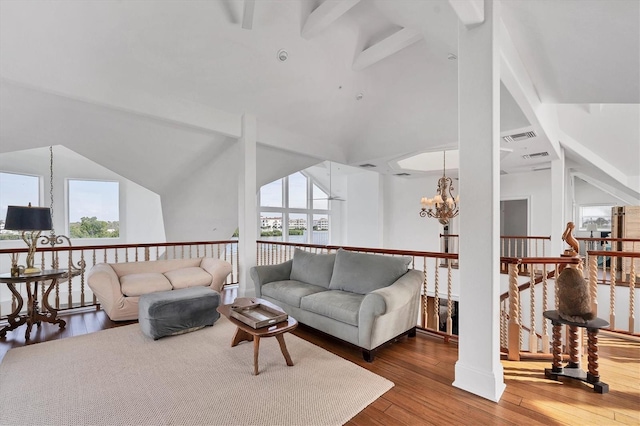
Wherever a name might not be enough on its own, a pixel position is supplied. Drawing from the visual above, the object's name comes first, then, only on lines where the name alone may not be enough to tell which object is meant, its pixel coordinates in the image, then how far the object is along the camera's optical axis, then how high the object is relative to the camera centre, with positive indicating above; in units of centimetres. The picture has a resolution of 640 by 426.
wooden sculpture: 224 -68
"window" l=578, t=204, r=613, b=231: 888 -24
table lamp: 304 -8
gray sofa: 260 -91
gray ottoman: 301 -107
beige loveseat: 353 -91
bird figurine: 247 -27
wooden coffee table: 232 -96
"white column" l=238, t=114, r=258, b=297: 480 +16
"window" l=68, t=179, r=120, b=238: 718 +6
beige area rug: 188 -132
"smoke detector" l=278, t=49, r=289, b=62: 412 +220
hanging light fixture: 598 +11
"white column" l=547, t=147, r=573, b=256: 571 +13
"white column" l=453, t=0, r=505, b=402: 210 -1
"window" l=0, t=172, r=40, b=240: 620 +44
